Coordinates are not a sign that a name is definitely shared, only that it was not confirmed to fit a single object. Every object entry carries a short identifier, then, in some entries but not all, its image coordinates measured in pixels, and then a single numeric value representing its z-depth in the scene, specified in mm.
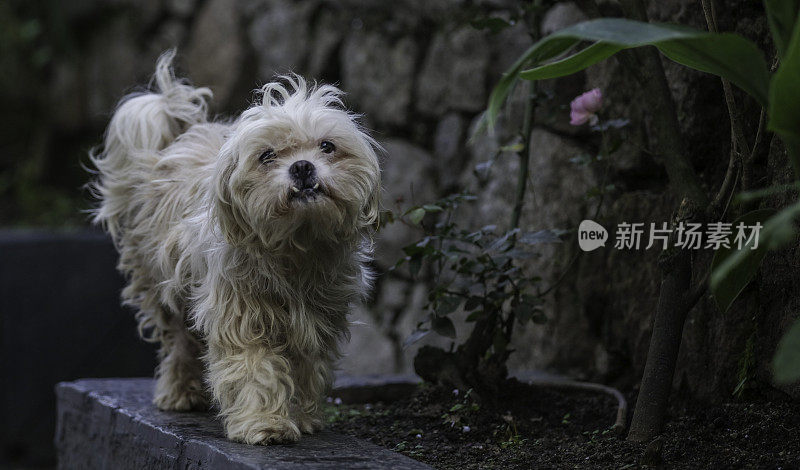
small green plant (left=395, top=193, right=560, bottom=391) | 3303
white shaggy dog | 2787
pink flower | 3275
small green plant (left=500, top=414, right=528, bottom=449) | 2984
